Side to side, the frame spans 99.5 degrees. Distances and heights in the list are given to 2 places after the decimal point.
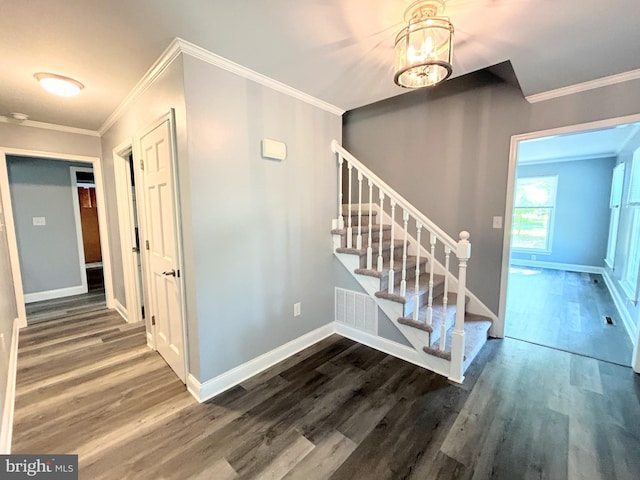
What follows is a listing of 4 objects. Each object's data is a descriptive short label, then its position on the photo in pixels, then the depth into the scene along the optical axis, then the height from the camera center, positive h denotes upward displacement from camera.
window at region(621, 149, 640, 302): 3.10 -0.29
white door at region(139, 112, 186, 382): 1.96 -0.24
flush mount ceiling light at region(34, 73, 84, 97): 1.99 +0.99
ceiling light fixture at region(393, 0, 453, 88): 1.28 +0.84
